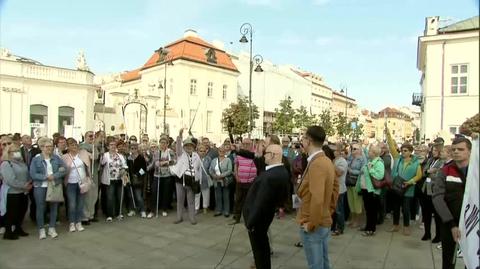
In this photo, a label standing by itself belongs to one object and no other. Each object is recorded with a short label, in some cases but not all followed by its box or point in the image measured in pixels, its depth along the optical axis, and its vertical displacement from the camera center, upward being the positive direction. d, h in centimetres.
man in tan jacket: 398 -62
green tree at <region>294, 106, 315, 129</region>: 5166 +213
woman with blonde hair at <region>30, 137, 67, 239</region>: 762 -87
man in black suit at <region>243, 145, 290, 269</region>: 495 -80
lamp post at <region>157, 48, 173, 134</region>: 2900 +572
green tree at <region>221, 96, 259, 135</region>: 5059 +228
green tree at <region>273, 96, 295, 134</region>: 4962 +189
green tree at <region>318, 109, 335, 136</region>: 5366 +175
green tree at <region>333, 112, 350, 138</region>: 5234 +129
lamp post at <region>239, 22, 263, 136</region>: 2020 +467
